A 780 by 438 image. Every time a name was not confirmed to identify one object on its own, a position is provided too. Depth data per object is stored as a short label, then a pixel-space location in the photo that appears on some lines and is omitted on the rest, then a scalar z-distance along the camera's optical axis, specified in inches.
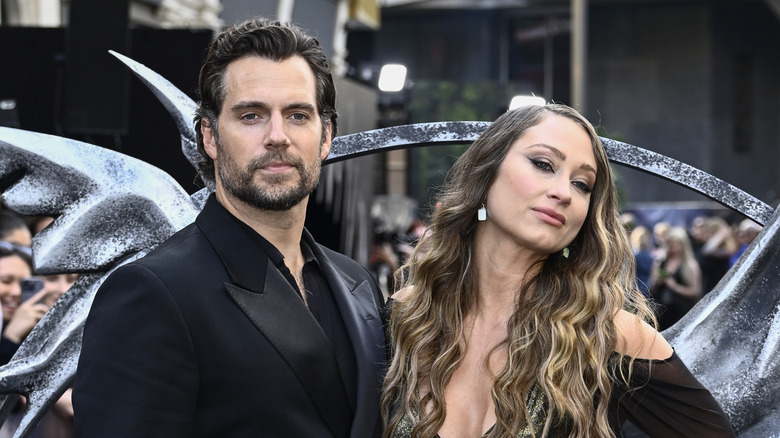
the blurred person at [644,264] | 401.1
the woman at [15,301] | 168.2
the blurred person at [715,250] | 438.6
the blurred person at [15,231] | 217.5
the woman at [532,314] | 93.9
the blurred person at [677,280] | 382.6
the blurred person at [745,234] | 456.4
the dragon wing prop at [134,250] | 104.7
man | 79.0
